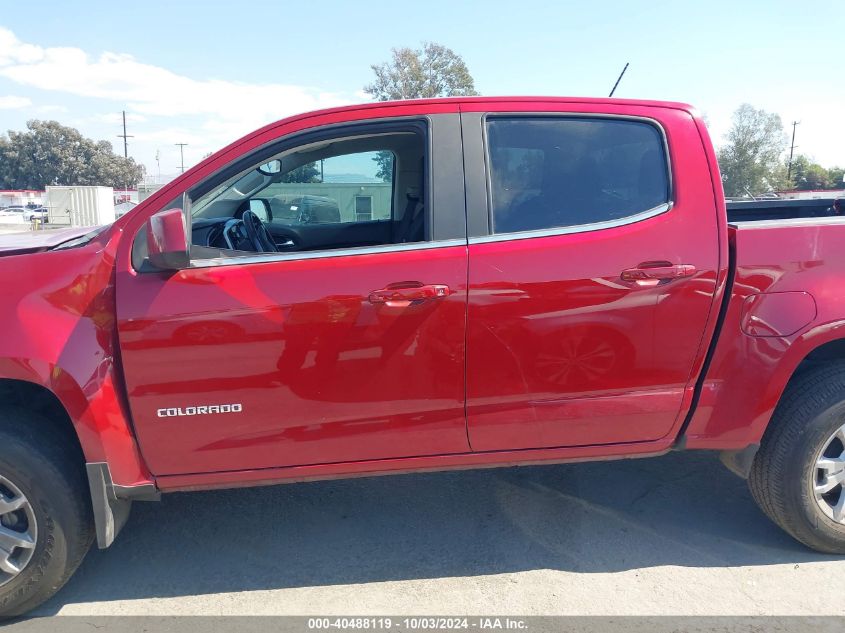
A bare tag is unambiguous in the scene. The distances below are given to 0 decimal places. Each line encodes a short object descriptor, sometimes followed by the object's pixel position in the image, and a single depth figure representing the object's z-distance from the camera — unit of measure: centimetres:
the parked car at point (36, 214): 3384
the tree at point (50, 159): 6500
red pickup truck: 251
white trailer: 2928
